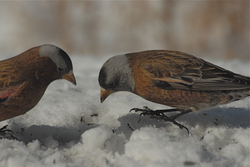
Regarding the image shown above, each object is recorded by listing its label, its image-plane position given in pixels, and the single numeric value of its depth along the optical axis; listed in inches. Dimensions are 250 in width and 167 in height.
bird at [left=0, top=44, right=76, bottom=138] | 219.8
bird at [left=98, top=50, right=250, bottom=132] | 263.1
